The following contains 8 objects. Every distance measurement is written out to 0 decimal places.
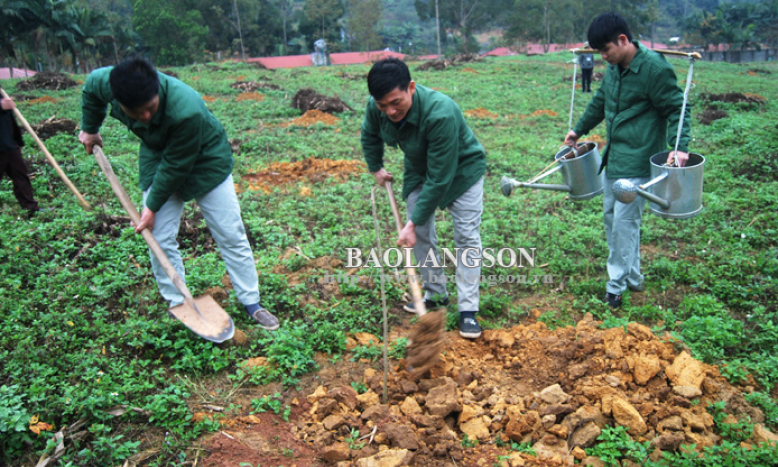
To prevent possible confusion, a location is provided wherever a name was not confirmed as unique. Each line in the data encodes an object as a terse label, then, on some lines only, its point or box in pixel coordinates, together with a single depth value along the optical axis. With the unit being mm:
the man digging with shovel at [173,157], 2553
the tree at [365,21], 39938
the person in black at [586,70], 13634
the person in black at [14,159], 4773
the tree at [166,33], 31516
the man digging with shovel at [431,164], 2672
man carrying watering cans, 3051
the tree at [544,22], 45969
